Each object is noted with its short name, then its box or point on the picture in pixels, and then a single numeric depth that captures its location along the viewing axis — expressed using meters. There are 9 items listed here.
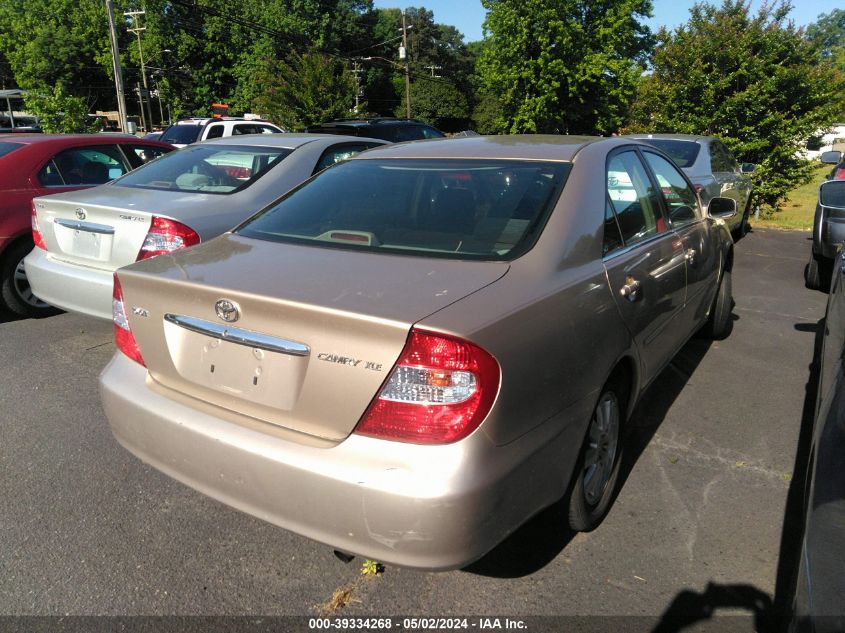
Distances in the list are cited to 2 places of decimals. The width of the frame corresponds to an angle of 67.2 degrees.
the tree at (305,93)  21.89
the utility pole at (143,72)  53.54
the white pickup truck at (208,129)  15.53
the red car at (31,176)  5.29
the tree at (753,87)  11.36
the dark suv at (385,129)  11.76
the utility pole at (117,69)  29.39
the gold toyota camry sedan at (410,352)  1.83
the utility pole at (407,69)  43.56
